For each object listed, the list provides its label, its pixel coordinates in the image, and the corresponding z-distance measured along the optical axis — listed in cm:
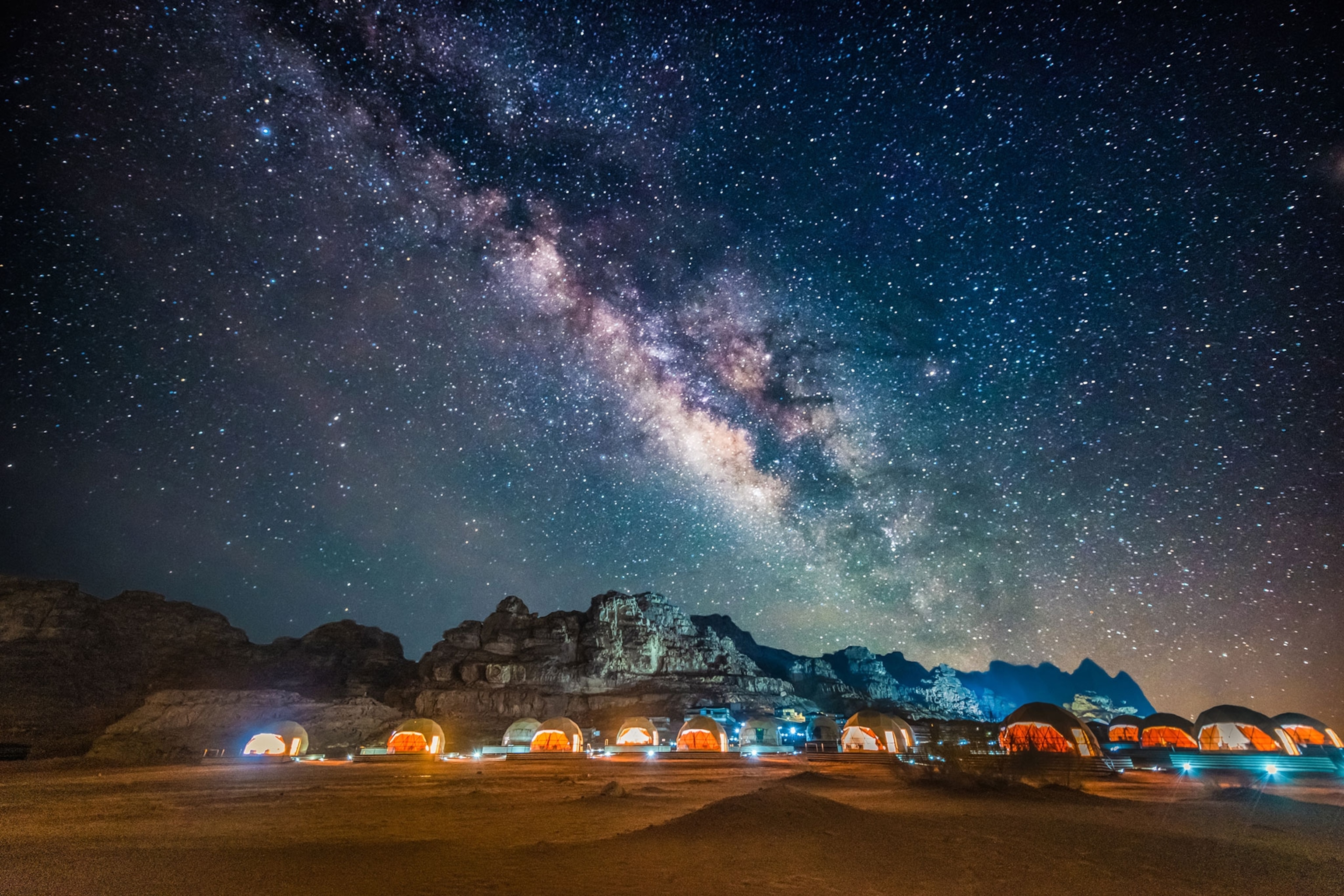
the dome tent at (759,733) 6016
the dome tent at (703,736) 5538
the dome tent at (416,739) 5226
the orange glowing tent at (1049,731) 3359
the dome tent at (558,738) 5625
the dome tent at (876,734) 4541
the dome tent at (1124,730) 5400
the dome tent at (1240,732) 4131
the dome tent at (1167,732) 4828
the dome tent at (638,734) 6122
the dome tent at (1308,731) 4325
